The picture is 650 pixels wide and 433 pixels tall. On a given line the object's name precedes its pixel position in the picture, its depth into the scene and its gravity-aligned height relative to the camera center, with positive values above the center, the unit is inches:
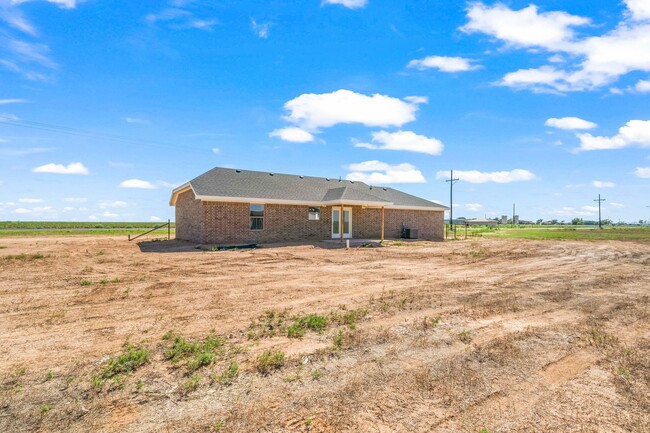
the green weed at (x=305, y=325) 224.2 -65.2
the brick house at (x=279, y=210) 825.5 +36.2
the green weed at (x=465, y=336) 216.3 -67.2
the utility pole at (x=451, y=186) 1811.0 +191.6
